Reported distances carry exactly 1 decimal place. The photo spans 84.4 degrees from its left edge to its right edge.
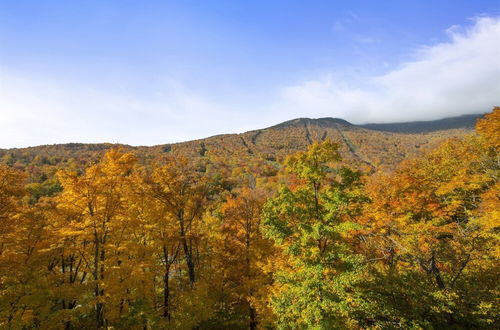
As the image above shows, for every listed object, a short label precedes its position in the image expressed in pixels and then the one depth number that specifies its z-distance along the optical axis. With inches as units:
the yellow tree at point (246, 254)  817.5
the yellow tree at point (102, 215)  605.3
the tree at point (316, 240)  513.0
